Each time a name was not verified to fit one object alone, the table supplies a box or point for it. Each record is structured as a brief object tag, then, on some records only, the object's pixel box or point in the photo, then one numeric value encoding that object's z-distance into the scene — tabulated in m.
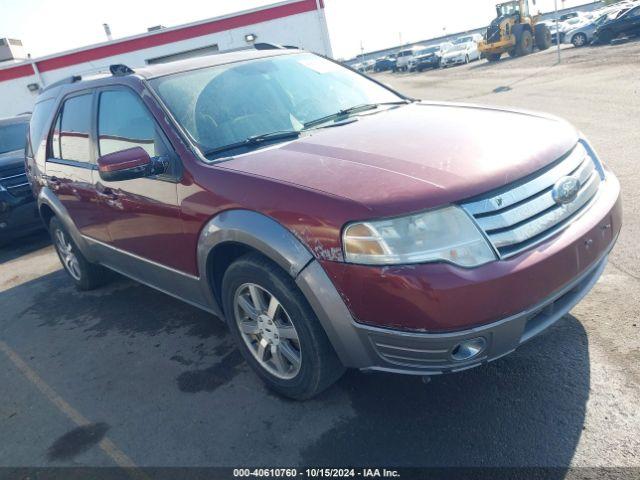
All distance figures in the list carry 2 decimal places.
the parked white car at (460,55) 33.84
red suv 2.15
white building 20.31
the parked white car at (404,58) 38.99
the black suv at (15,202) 6.71
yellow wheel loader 28.25
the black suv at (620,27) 23.73
